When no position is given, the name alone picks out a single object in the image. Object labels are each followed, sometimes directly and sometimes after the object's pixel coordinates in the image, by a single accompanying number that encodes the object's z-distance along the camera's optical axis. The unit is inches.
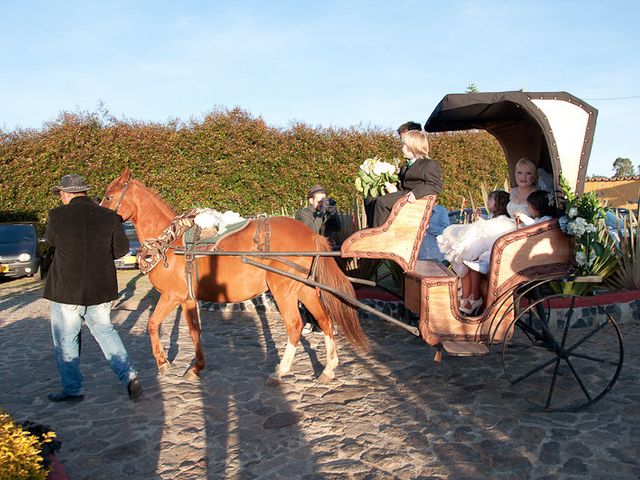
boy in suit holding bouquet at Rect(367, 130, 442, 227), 190.4
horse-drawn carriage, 169.6
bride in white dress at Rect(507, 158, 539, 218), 207.3
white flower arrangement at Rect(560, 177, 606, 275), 157.2
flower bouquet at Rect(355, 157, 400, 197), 217.6
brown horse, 205.9
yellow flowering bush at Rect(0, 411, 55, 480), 95.1
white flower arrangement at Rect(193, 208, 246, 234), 217.2
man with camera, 295.7
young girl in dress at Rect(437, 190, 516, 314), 182.7
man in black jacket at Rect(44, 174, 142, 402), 179.6
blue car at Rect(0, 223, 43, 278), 490.0
